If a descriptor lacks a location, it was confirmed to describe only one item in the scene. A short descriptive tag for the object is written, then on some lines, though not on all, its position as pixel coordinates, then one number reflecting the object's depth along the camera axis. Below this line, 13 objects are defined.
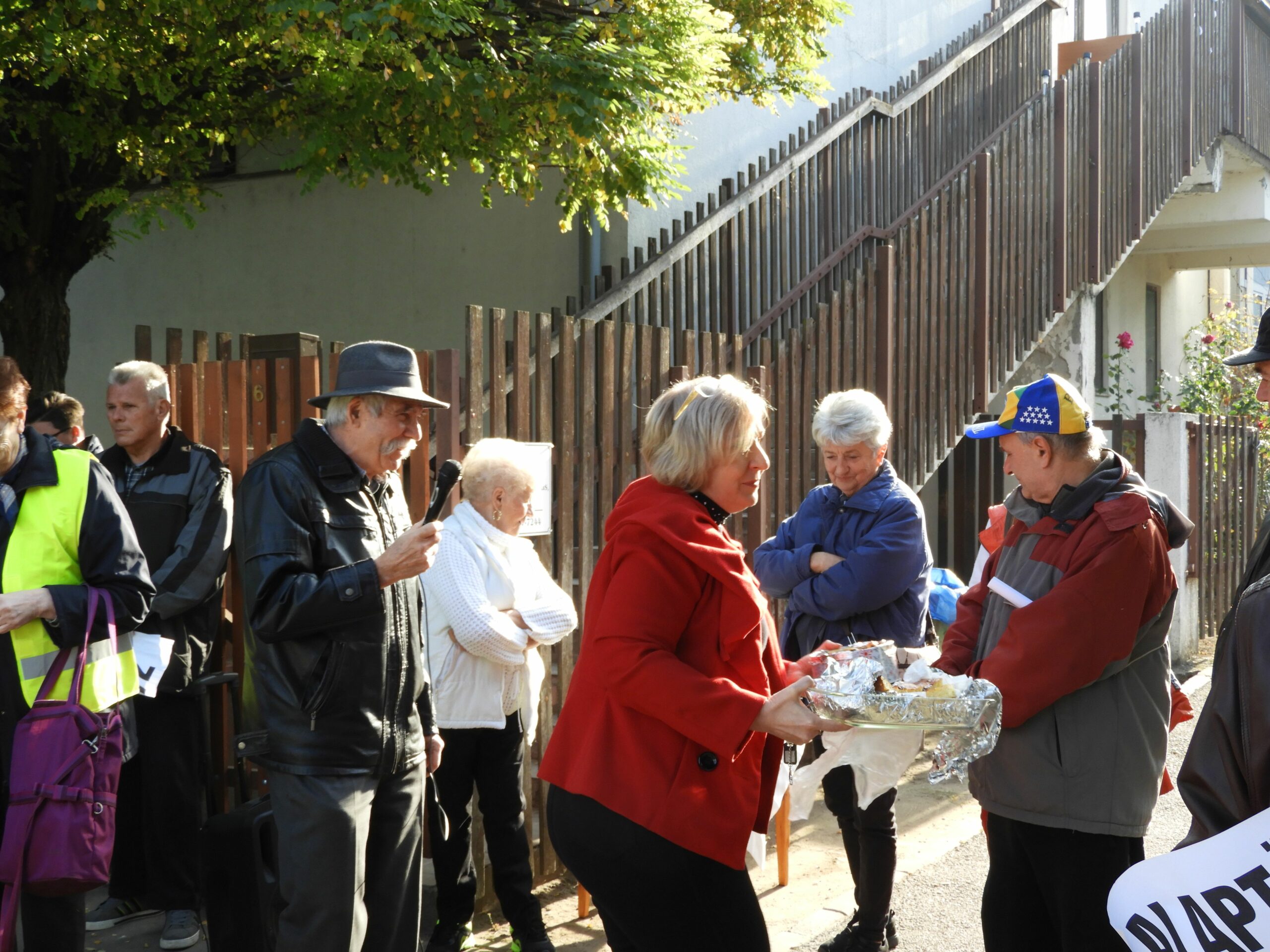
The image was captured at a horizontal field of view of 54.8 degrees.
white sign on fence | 4.82
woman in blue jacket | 4.29
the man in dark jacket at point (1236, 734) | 2.00
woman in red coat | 2.55
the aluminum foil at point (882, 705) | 2.64
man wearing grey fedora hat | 3.06
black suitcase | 3.48
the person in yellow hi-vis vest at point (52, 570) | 3.45
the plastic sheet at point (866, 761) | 3.23
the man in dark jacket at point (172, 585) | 4.58
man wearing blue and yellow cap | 3.03
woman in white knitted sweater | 4.16
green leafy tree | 6.03
